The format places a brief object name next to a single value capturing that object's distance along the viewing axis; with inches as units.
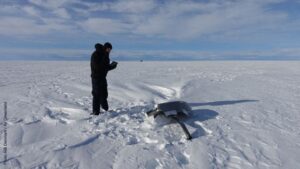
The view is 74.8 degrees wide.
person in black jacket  164.1
